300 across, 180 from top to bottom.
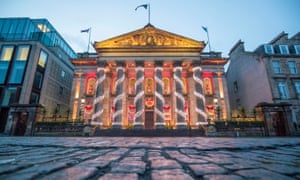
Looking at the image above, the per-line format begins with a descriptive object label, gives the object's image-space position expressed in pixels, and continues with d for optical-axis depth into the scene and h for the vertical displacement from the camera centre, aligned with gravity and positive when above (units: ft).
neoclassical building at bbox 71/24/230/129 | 64.08 +21.88
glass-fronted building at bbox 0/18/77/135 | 45.11 +26.63
